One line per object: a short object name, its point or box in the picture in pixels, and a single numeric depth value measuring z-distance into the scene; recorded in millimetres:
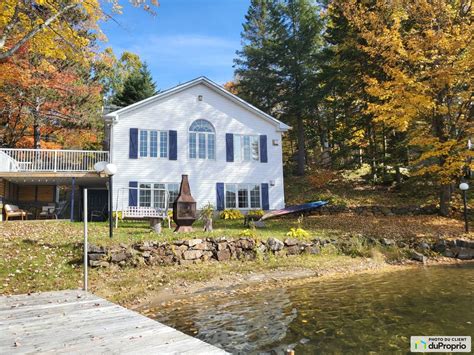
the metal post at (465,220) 16361
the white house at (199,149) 19906
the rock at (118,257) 11078
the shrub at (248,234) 13789
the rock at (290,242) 13961
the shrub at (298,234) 14698
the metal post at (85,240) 7966
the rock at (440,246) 15164
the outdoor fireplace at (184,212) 13992
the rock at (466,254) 14633
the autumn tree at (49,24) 10133
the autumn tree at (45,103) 22234
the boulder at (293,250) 13858
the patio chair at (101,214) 21734
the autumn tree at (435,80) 16969
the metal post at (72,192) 18359
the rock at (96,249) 10938
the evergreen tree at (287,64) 28312
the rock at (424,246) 15175
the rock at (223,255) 12841
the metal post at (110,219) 11986
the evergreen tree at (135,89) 31141
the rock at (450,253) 14812
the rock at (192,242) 12461
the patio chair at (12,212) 17703
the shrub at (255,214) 18872
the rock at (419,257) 14062
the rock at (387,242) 15176
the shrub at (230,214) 20088
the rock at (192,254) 12250
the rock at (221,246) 12938
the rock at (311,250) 14094
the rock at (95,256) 10852
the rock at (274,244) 13656
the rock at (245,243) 13312
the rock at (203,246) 12602
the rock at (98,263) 10776
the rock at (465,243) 15031
